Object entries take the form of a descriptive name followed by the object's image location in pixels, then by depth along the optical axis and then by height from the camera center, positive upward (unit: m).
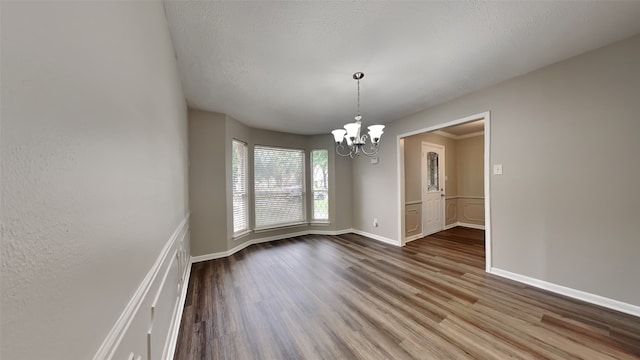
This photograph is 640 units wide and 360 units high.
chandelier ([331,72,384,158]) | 2.31 +0.48
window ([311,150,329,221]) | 4.91 -0.15
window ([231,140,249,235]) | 3.85 -0.14
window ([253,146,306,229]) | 4.33 -0.17
